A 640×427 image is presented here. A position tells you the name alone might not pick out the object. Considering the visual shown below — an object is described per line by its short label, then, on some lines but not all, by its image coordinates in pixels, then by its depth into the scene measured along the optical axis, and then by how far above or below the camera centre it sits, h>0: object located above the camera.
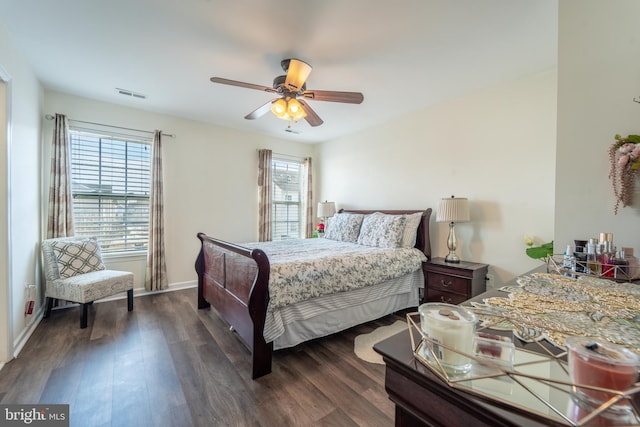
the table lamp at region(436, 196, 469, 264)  2.94 +0.01
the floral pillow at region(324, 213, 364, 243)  3.87 -0.26
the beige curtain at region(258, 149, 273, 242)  4.70 +0.25
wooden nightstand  2.73 -0.77
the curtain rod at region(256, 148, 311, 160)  5.01 +1.11
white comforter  2.07 -0.54
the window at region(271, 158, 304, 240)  5.14 +0.22
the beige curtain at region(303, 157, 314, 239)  5.39 +0.28
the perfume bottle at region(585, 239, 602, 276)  1.32 -0.25
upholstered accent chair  2.68 -0.77
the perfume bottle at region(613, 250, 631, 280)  1.28 -0.28
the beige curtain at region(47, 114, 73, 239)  3.08 +0.27
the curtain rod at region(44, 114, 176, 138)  3.10 +1.12
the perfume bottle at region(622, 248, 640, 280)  1.27 -0.26
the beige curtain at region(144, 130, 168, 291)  3.68 -0.31
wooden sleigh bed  1.90 -0.77
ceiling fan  2.21 +1.09
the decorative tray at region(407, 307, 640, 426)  0.40 -0.33
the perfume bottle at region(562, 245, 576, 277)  1.37 -0.28
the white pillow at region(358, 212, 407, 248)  3.28 -0.26
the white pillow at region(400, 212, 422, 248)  3.28 -0.24
